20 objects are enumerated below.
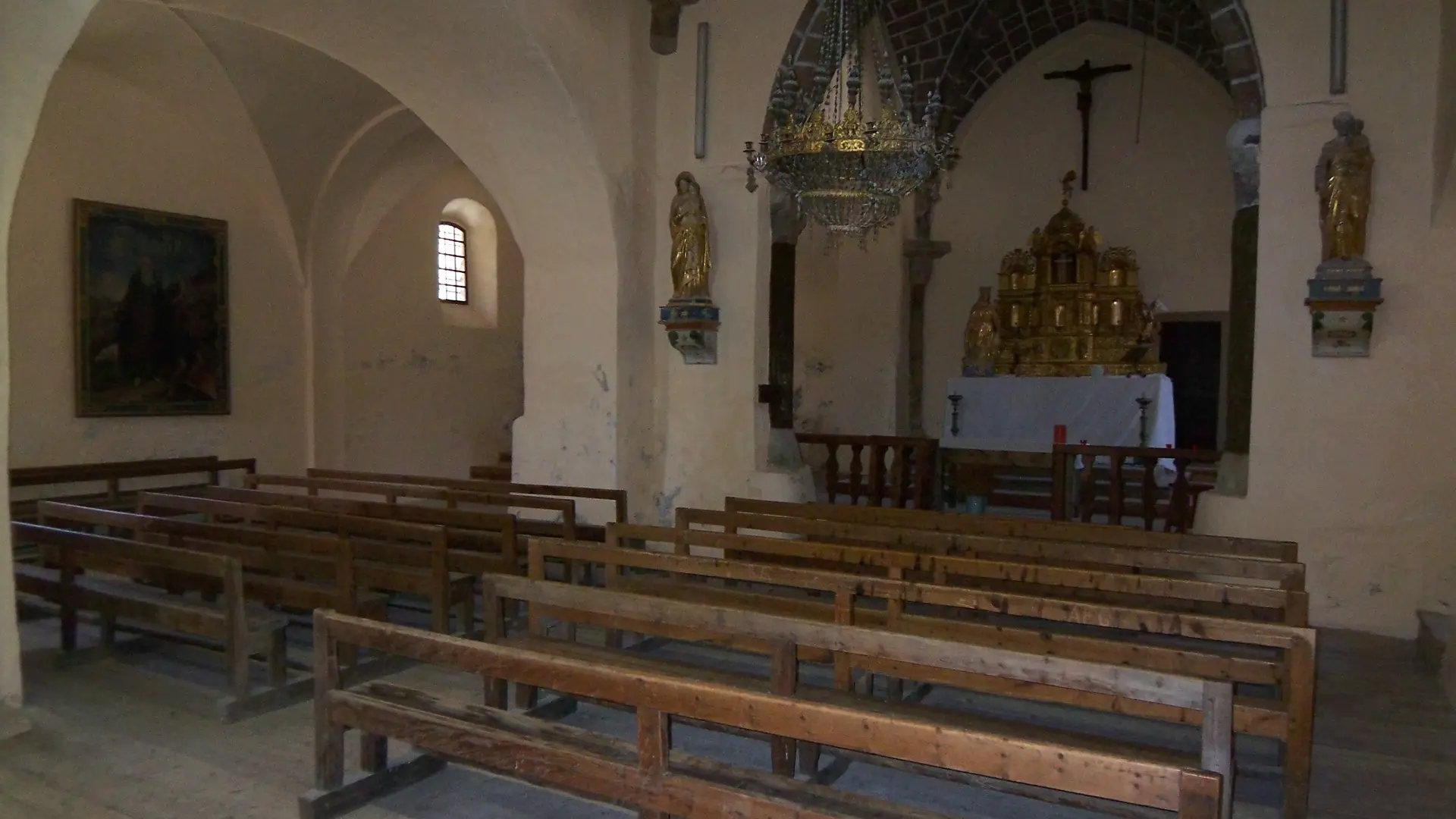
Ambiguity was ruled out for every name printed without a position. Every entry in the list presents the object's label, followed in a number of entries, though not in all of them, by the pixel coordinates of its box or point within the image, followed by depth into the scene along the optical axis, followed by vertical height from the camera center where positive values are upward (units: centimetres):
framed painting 827 +53
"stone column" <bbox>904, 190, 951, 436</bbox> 1161 +129
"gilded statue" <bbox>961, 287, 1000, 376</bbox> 1115 +58
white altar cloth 897 -25
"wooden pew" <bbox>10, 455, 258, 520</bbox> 762 -94
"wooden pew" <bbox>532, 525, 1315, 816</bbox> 292 -88
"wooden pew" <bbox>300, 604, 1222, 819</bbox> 203 -99
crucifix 1106 +367
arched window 1188 +142
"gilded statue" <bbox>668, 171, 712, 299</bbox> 738 +110
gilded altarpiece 1104 +93
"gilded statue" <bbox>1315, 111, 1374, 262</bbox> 552 +121
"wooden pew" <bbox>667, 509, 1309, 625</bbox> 351 -79
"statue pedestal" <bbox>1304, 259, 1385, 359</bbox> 553 +51
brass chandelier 536 +134
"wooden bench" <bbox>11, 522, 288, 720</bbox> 404 -111
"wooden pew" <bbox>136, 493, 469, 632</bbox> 460 -92
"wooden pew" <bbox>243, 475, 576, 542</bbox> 572 -86
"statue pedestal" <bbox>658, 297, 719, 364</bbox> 744 +42
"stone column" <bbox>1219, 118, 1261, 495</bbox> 609 +58
